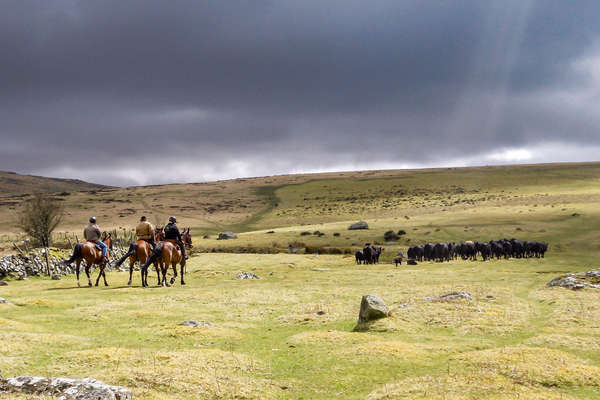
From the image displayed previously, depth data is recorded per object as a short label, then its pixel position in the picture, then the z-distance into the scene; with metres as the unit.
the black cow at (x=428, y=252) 56.06
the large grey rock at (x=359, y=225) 86.44
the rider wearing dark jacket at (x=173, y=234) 30.27
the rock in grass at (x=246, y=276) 36.03
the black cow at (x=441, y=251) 55.84
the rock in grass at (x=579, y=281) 26.36
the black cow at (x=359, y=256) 51.38
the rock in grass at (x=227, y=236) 84.88
